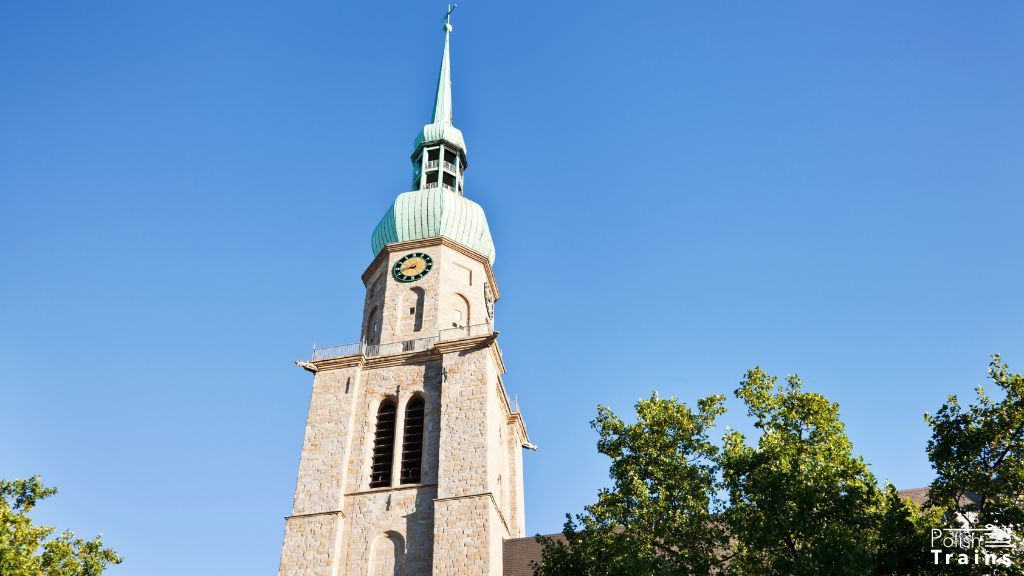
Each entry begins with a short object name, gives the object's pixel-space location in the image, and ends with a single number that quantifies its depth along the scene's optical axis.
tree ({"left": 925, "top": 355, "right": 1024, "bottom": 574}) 17.59
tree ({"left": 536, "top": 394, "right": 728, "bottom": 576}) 20.92
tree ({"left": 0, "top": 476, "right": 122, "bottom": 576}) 24.08
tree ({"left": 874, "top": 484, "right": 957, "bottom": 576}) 17.33
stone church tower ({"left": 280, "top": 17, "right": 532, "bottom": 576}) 32.75
